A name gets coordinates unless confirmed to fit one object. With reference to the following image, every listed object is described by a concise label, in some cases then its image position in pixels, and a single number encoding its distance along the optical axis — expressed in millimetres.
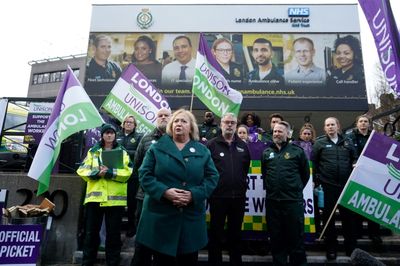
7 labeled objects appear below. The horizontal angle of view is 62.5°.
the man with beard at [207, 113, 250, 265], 4328
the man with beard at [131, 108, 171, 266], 4312
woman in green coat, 2973
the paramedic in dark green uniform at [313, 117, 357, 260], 4863
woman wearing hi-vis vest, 4371
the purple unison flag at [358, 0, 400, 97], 4230
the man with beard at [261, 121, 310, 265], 4273
